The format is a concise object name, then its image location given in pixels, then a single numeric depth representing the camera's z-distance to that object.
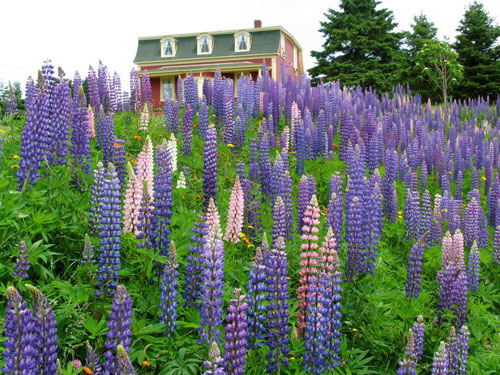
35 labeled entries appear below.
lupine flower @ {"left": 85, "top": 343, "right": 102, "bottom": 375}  2.71
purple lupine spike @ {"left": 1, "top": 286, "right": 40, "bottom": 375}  2.29
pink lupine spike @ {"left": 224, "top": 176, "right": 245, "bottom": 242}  4.39
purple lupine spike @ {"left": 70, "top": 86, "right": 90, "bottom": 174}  5.21
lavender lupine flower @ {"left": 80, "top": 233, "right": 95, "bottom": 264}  3.33
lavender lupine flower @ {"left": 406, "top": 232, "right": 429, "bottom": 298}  4.44
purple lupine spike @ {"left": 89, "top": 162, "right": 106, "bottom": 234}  3.97
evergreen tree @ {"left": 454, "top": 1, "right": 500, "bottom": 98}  27.97
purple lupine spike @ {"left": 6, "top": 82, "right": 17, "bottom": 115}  7.25
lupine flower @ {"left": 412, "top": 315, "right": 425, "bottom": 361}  3.81
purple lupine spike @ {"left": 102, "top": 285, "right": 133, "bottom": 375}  2.69
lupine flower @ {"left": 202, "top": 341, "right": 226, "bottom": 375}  2.38
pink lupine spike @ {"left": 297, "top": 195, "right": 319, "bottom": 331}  3.67
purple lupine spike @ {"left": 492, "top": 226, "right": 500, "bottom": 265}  6.10
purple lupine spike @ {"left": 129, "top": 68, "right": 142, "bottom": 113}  10.13
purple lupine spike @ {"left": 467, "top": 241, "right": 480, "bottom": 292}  5.29
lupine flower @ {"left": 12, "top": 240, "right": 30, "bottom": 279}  3.22
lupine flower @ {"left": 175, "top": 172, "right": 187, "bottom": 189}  5.62
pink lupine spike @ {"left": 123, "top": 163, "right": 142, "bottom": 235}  4.05
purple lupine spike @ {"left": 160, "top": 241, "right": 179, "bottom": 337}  3.26
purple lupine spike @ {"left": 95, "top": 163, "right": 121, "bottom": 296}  3.45
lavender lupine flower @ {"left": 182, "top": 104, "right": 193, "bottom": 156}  7.27
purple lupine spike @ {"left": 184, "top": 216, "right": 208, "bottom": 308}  3.62
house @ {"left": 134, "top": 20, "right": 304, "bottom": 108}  33.97
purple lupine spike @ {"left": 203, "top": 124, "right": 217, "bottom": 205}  5.23
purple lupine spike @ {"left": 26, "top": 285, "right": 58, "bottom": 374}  2.49
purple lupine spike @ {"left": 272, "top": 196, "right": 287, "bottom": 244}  4.41
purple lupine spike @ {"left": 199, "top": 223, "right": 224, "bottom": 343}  3.00
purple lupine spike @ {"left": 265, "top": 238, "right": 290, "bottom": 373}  3.23
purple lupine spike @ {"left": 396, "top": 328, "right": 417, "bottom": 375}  3.12
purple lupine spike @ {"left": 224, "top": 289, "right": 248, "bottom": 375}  2.74
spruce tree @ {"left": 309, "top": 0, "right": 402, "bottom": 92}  27.67
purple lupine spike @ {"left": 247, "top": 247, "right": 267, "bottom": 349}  3.18
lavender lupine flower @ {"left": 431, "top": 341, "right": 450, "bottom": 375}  3.24
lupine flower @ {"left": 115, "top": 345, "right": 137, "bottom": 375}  2.25
